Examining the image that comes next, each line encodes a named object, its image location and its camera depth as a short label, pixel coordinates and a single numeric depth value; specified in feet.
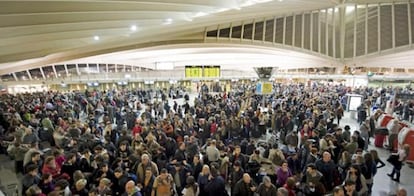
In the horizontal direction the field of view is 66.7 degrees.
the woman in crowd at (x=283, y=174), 19.69
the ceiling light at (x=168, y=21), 38.38
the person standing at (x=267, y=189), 16.88
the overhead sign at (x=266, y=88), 50.61
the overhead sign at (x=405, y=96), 48.38
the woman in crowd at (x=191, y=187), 17.63
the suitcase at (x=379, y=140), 36.14
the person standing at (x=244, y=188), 17.70
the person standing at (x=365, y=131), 31.96
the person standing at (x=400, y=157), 25.05
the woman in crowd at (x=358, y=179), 18.21
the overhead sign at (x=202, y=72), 88.70
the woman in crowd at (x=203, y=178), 19.20
